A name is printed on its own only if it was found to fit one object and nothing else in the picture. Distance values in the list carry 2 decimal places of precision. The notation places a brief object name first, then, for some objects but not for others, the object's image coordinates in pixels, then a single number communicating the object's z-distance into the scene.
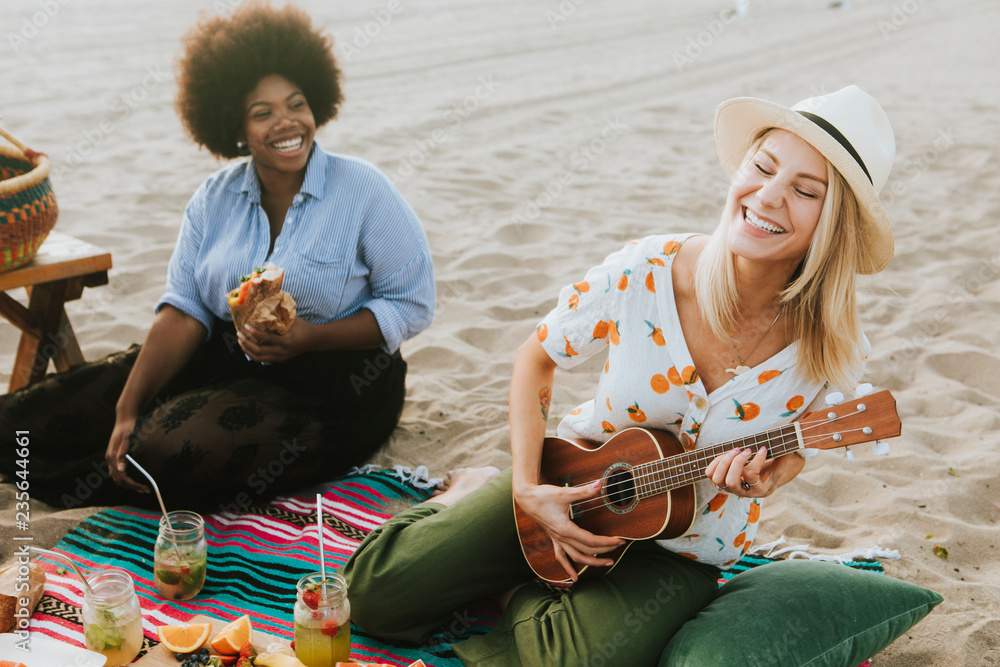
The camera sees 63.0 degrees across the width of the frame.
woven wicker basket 2.88
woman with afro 3.05
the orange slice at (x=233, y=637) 1.93
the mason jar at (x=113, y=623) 1.98
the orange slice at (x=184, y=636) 1.93
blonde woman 2.07
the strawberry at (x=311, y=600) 2.00
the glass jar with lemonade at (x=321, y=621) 2.00
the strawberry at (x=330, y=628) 2.01
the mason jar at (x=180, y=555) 2.54
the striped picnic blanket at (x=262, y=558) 2.53
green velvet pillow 2.15
